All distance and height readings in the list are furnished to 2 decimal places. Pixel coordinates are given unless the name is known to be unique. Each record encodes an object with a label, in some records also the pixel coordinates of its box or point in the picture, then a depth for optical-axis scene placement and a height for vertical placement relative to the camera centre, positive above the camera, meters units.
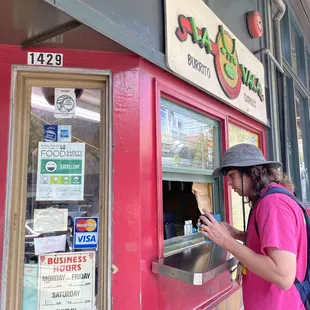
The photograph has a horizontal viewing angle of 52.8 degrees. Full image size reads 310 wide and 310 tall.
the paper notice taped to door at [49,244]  1.91 -0.32
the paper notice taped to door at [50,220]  1.92 -0.18
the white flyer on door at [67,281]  1.89 -0.55
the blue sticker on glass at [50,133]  2.00 +0.37
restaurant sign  2.31 +1.18
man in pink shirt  1.38 -0.23
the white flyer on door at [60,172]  1.95 +0.12
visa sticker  1.97 -0.26
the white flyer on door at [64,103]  2.04 +0.58
